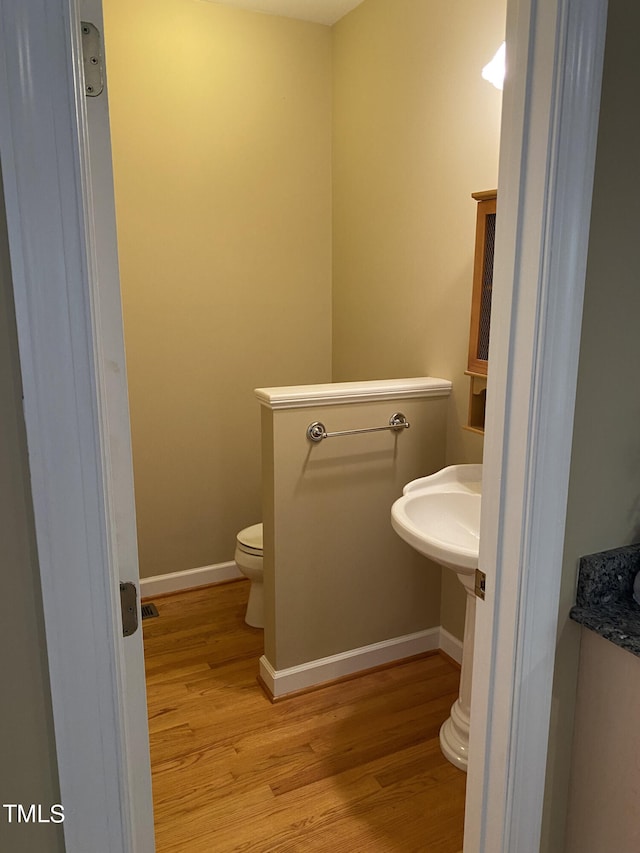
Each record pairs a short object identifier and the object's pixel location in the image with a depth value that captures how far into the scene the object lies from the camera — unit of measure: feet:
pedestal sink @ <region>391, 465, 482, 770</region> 6.66
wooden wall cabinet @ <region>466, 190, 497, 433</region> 6.82
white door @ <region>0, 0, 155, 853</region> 2.29
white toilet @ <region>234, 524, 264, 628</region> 9.35
